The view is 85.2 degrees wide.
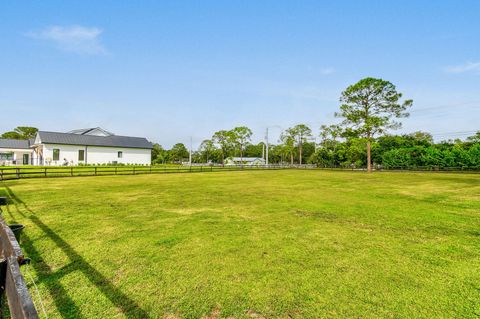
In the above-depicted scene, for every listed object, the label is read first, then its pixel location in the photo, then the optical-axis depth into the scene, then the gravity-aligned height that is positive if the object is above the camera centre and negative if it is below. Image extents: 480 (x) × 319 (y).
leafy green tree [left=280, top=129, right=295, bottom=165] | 74.27 +5.51
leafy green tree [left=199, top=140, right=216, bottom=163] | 93.81 +3.75
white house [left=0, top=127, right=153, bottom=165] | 43.07 +2.14
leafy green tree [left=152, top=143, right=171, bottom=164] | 85.40 +1.72
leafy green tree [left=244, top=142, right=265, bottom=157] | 132.50 +3.88
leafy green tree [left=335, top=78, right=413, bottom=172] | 35.75 +7.46
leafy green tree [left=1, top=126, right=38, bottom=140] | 82.20 +8.93
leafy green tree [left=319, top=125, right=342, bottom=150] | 68.44 +4.90
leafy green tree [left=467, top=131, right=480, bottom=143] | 56.66 +4.78
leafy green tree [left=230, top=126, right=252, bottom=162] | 68.50 +6.78
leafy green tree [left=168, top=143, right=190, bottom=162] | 99.79 +3.13
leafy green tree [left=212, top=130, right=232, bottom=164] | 74.75 +5.94
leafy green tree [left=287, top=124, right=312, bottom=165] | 73.00 +7.94
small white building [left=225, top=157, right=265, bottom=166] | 94.56 -0.19
